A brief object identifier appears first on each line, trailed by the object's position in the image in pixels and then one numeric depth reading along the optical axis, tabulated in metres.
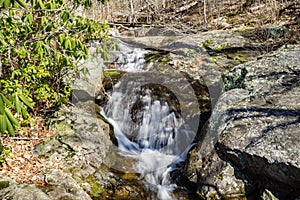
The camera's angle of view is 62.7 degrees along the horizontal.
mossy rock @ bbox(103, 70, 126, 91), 8.34
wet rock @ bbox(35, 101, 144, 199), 4.77
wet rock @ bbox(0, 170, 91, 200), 3.70
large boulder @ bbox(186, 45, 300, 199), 3.88
